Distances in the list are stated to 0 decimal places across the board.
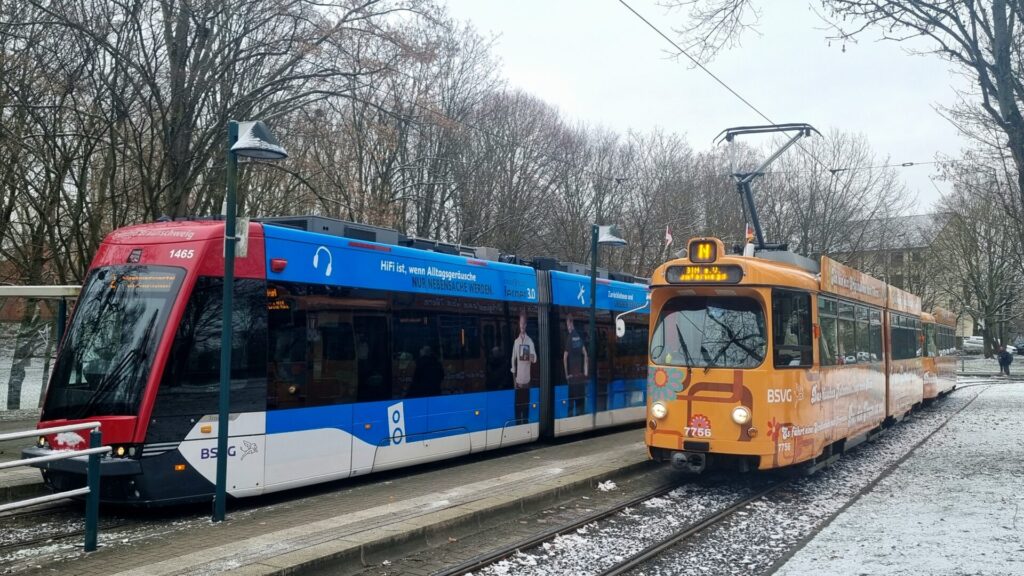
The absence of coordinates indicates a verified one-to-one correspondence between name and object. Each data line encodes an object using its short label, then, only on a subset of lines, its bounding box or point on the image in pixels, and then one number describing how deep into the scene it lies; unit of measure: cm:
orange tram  1031
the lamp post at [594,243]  1466
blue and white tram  829
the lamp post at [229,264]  816
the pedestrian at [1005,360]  4459
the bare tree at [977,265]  4778
